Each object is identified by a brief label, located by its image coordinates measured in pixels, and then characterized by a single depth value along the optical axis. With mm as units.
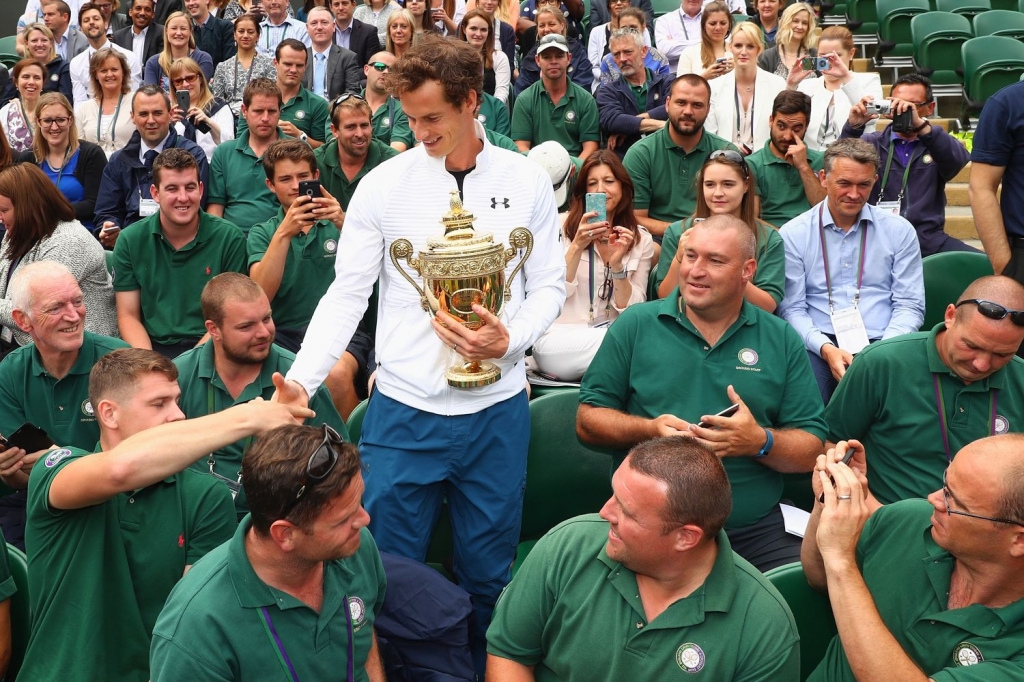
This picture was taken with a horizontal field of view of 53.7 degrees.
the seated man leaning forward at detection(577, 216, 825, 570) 3055
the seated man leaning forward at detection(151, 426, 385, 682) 2035
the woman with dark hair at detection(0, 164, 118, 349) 4508
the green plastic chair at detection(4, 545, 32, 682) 2598
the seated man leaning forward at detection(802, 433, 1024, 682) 2180
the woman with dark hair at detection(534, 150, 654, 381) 4137
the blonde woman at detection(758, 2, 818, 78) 7340
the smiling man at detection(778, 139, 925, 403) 4426
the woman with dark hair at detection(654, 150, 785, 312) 4352
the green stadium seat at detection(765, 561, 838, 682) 2529
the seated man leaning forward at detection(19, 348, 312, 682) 2314
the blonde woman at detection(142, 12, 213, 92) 7832
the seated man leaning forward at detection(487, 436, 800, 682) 2189
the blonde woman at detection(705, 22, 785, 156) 6445
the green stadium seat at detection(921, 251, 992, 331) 4746
